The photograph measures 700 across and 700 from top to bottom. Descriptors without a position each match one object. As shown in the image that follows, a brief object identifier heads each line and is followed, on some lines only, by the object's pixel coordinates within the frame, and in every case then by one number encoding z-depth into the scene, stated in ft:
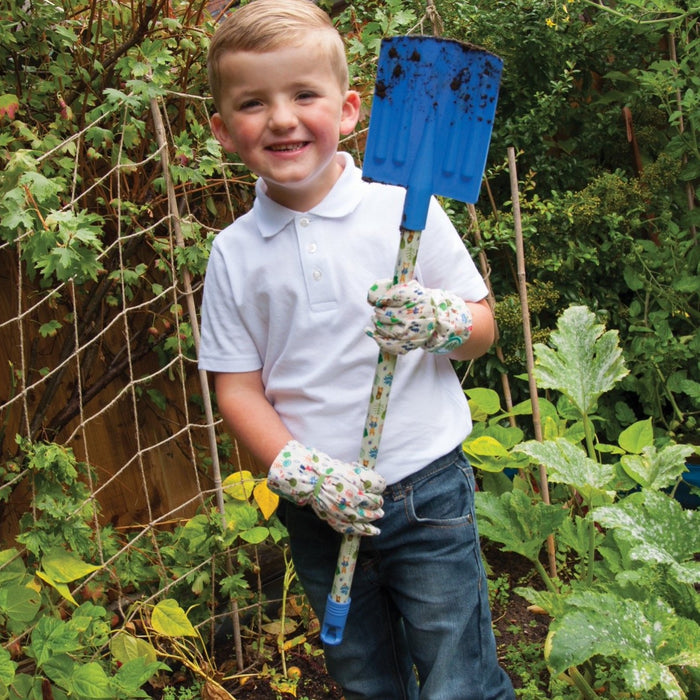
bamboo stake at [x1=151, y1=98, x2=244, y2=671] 7.13
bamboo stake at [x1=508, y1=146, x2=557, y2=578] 7.73
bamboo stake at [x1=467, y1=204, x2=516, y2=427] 8.59
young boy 4.52
